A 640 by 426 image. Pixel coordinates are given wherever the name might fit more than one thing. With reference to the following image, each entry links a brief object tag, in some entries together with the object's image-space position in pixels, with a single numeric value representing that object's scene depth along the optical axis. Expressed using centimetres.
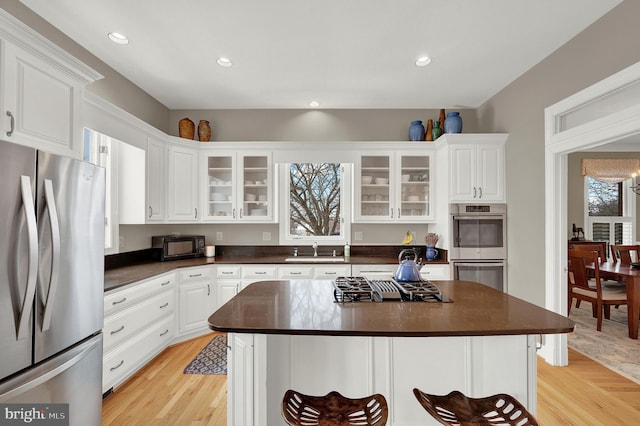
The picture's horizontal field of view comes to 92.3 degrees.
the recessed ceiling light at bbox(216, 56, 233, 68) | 289
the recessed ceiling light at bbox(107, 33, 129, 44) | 251
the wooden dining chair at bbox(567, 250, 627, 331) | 351
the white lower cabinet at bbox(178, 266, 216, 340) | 336
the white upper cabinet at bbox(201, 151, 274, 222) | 396
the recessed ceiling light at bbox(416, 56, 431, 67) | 286
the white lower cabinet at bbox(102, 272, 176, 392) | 229
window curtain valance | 537
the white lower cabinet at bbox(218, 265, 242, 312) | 362
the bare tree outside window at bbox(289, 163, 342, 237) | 427
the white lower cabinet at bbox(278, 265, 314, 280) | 362
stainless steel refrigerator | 134
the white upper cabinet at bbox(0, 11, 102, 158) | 150
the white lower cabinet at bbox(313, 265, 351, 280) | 364
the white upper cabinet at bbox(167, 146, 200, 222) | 367
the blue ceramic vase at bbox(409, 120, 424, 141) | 398
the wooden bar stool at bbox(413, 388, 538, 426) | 119
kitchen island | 144
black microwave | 362
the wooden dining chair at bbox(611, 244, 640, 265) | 416
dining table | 330
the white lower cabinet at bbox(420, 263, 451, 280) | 360
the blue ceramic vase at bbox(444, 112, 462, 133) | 370
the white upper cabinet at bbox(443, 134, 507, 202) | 355
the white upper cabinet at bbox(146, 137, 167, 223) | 329
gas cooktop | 183
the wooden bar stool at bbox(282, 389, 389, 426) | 119
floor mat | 275
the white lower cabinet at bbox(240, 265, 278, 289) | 364
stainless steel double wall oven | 353
